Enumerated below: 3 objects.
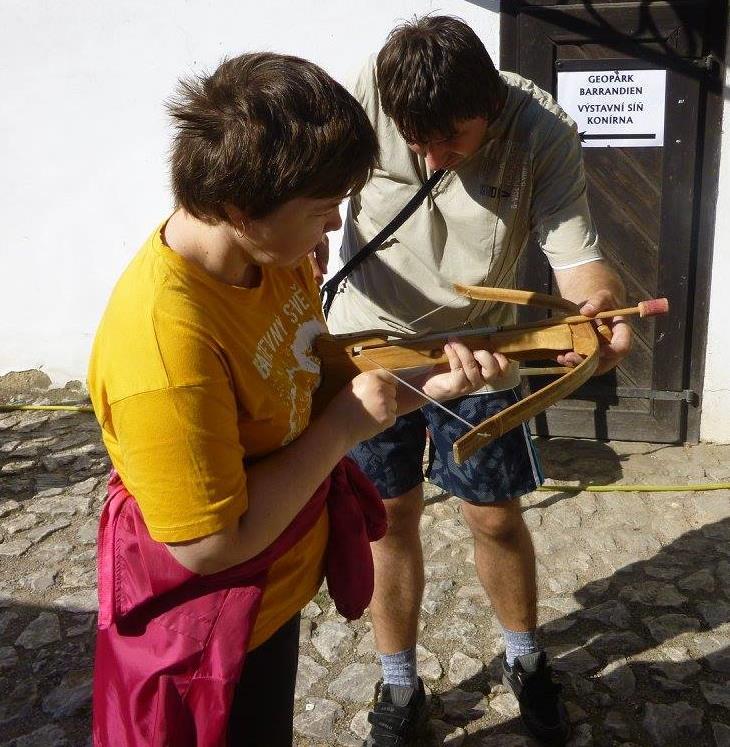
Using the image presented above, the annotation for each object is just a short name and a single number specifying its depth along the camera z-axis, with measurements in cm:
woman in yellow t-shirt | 132
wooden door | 459
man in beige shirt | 222
